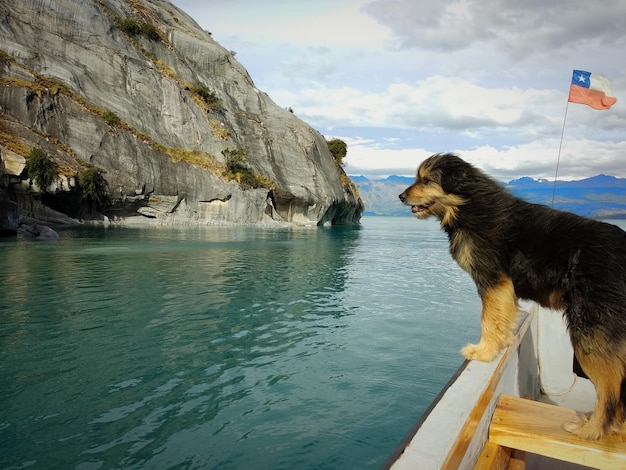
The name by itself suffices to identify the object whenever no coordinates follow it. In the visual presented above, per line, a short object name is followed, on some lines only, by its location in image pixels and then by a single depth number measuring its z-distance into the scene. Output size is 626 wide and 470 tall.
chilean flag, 9.13
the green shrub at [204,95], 65.56
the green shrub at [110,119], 52.66
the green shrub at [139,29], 62.88
